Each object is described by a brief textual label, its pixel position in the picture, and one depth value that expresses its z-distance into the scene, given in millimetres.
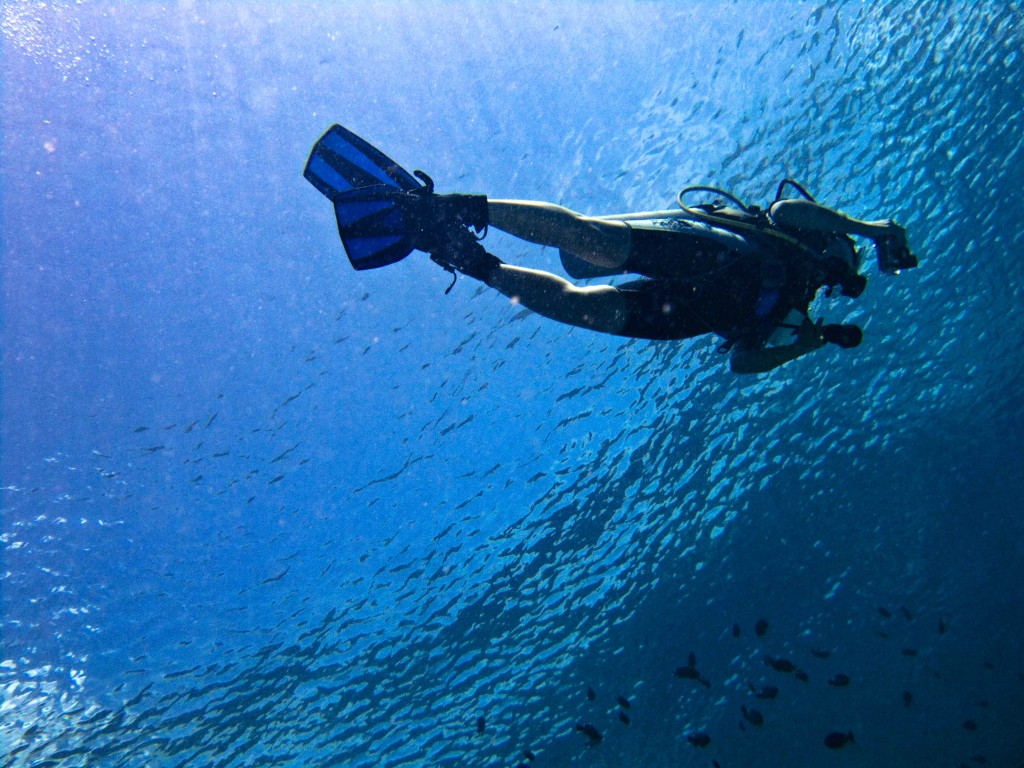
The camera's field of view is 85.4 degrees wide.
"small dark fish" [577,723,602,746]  9750
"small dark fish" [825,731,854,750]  8789
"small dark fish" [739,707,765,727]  10008
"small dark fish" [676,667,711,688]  9727
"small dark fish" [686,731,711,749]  9094
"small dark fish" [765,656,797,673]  9413
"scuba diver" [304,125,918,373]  3080
